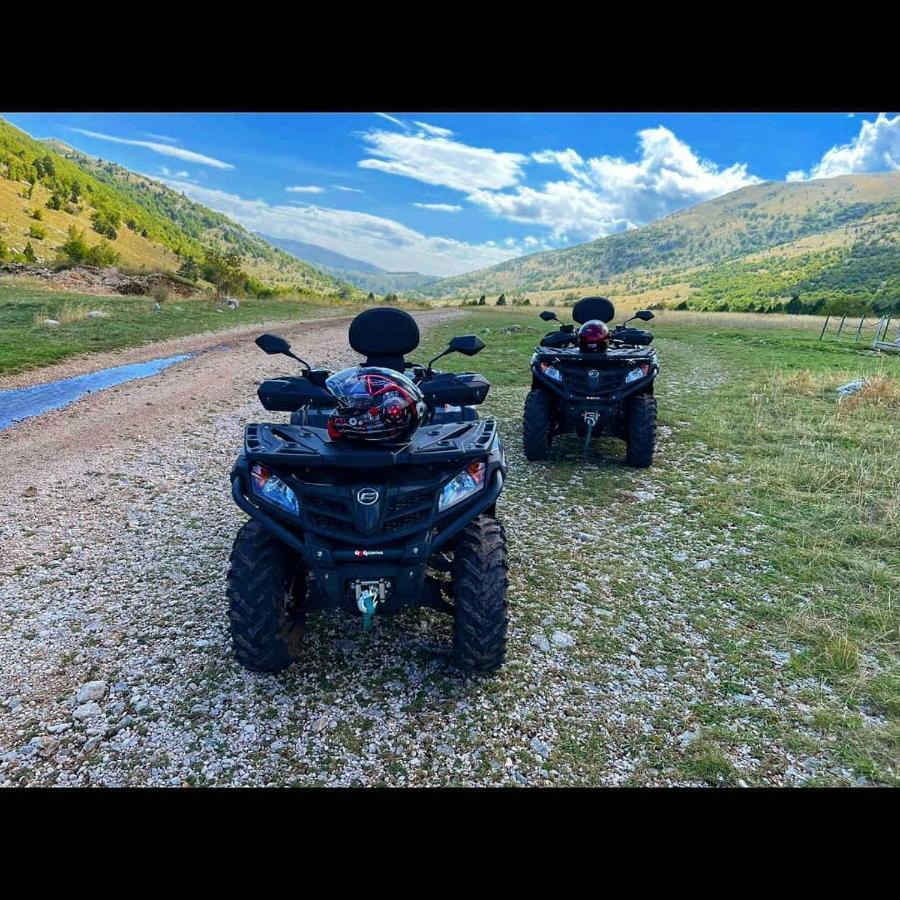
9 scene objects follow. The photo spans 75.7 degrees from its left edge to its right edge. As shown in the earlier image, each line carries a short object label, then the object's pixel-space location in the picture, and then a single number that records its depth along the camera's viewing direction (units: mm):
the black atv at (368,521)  2887
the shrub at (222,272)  34156
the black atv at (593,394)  6496
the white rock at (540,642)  3548
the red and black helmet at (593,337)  6547
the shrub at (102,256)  31170
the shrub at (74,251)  31281
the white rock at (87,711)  2881
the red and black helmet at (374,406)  2873
